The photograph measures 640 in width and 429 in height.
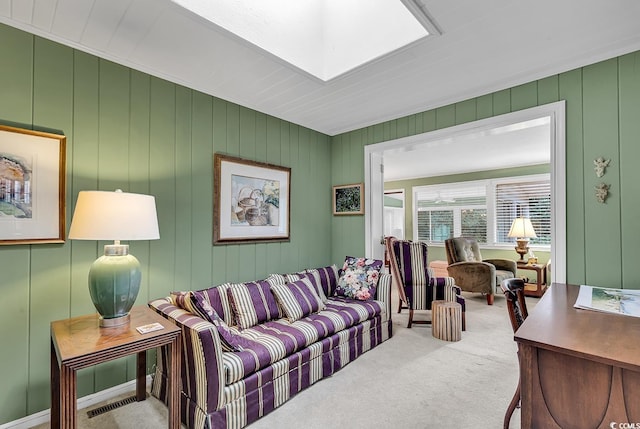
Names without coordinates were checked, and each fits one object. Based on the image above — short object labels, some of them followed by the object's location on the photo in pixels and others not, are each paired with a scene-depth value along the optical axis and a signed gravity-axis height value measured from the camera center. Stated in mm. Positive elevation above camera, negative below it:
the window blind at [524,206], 5738 +255
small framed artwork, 3802 +246
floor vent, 1999 -1272
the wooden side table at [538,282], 4852 -1047
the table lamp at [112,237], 1652 -103
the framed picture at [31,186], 1819 +194
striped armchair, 3600 -712
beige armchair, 4555 -783
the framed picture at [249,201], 2865 +180
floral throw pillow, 3152 -641
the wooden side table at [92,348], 1359 -631
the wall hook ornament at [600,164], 2266 +408
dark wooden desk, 1032 -562
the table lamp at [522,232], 5379 -233
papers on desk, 1519 -452
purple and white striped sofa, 1737 -874
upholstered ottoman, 3125 -1057
